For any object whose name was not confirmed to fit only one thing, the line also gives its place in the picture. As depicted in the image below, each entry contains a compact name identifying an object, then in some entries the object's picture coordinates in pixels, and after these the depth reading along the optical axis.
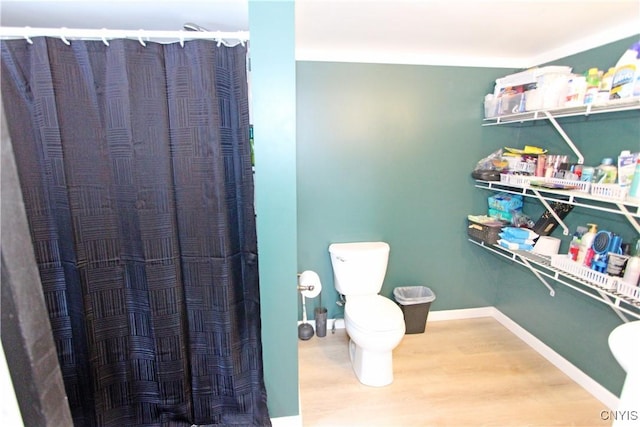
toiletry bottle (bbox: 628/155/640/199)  1.47
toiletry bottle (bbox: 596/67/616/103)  1.60
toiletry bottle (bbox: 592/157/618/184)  1.68
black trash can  2.50
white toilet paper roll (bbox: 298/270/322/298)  1.96
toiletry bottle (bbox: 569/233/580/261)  1.89
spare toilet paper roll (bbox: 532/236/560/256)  2.12
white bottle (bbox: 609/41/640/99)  1.47
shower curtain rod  1.28
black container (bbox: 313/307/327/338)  2.53
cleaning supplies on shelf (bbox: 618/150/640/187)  1.55
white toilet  1.94
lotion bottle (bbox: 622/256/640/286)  1.54
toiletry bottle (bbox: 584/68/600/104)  1.67
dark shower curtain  1.36
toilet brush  2.51
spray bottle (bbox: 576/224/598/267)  1.79
